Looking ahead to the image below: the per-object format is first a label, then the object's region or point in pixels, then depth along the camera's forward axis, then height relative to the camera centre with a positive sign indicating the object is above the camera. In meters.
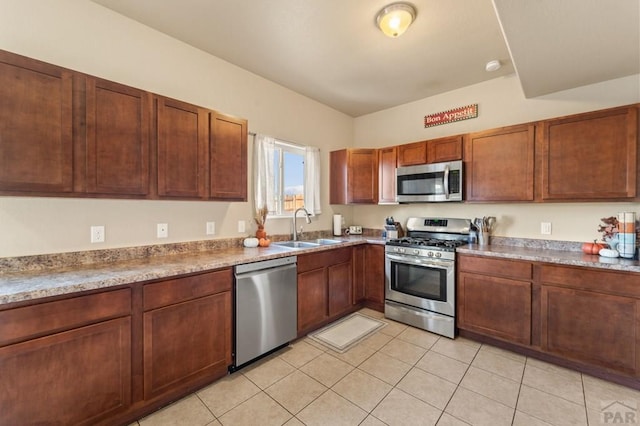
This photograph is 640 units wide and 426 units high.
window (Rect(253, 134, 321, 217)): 3.14 +0.45
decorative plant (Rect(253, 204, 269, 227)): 3.09 -0.06
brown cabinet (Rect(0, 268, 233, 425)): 1.35 -0.83
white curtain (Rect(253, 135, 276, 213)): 3.12 +0.46
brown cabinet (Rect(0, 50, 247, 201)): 1.53 +0.49
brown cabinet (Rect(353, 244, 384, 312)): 3.52 -0.84
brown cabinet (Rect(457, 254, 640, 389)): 2.07 -0.88
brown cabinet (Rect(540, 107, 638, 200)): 2.28 +0.49
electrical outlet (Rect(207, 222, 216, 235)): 2.71 -0.17
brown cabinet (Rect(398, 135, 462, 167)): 3.19 +0.75
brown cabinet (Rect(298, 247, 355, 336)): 2.81 -0.86
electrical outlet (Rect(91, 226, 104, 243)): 2.03 -0.17
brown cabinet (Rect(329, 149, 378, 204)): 3.92 +0.52
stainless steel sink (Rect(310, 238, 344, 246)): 3.33 -0.39
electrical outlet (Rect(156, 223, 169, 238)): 2.37 -0.17
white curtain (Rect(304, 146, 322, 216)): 3.82 +0.39
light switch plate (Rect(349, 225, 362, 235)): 4.26 -0.30
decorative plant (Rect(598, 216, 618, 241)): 2.42 -0.15
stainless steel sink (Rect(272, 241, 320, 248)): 3.22 -0.40
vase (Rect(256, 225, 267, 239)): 3.01 -0.24
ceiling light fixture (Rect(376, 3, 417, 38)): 2.03 +1.48
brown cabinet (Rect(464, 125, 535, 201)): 2.72 +0.50
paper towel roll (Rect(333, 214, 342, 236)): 4.06 -0.20
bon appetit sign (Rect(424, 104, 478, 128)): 3.39 +1.25
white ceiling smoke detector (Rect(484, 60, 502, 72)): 2.76 +1.50
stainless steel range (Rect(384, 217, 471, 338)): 2.91 -0.75
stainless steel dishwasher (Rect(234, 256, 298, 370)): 2.24 -0.85
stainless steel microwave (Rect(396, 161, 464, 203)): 3.14 +0.35
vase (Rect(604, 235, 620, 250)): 2.33 -0.27
